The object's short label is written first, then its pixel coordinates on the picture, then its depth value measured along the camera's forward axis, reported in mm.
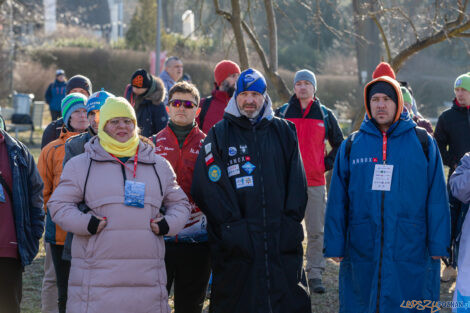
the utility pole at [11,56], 27484
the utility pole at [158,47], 20056
